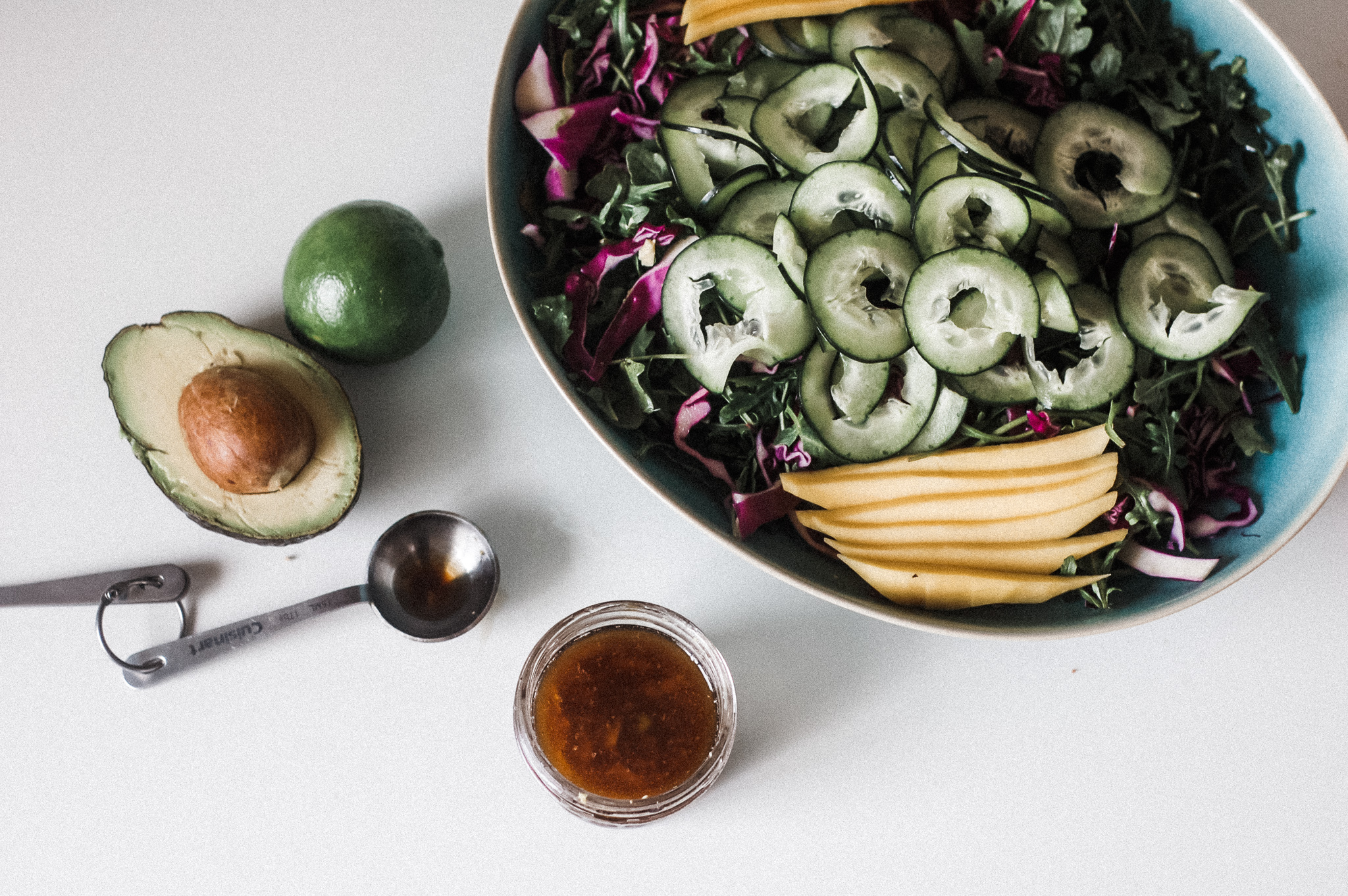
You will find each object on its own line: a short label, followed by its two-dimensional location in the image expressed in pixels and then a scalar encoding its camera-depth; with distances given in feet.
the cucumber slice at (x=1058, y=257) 2.01
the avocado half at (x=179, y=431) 2.07
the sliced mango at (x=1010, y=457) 2.03
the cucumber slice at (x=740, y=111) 2.04
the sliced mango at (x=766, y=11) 2.04
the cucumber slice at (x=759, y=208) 2.03
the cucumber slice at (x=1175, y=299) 2.00
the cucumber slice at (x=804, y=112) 2.01
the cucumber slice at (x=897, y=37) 2.04
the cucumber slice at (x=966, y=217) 1.96
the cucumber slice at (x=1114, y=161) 2.03
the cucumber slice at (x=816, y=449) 2.03
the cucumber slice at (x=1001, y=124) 2.05
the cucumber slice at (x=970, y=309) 1.95
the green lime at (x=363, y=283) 2.04
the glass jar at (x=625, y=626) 2.07
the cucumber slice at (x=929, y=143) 2.00
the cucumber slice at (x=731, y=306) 2.00
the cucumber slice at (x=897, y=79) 2.01
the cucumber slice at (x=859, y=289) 1.98
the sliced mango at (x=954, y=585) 2.01
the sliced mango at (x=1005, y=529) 2.03
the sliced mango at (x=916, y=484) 2.03
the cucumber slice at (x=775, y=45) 2.06
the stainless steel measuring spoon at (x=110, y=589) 2.15
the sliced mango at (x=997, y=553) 2.04
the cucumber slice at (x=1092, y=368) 2.02
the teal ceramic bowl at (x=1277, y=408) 2.02
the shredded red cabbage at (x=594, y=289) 2.05
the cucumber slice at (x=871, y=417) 2.03
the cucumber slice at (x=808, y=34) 2.06
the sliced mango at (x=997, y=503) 2.02
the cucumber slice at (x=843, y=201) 1.98
